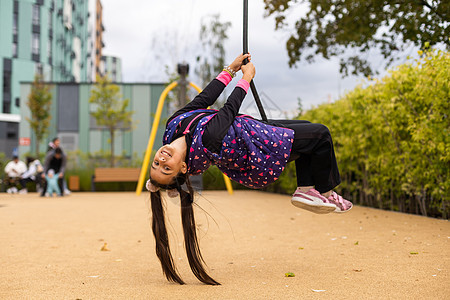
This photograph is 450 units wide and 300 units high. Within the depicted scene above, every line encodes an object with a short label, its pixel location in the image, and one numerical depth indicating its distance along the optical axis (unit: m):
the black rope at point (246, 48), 3.38
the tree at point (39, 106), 23.81
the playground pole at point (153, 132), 14.01
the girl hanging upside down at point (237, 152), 3.20
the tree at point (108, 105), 24.22
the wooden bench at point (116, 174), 17.67
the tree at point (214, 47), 19.31
